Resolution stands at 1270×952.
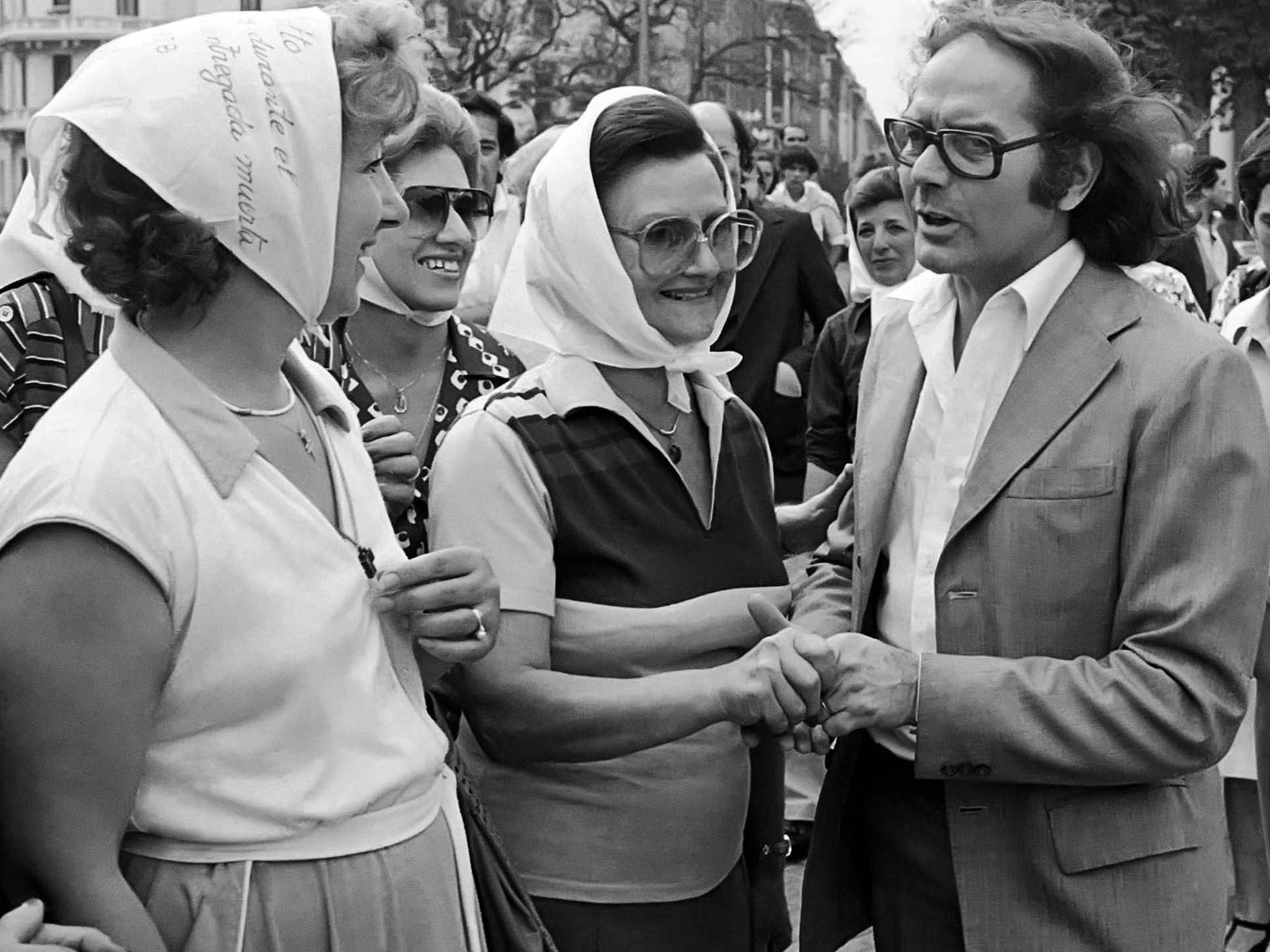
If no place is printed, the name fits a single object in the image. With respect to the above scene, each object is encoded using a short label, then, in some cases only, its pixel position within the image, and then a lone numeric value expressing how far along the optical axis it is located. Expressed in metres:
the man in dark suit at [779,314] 7.24
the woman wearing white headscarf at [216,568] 1.91
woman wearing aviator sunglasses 3.69
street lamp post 27.83
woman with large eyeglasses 2.75
